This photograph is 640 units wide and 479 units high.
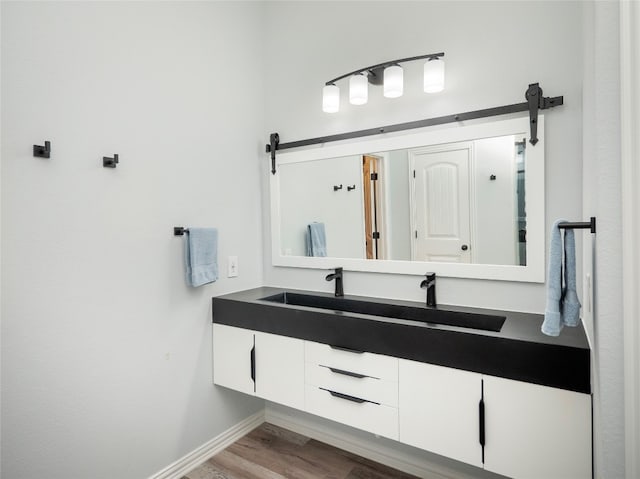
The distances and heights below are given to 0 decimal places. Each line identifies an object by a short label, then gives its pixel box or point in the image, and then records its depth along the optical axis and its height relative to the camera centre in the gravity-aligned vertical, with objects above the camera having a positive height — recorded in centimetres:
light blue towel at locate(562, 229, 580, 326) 104 -19
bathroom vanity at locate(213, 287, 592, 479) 125 -61
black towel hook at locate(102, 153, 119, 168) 163 +32
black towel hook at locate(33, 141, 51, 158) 141 +32
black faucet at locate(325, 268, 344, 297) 214 -30
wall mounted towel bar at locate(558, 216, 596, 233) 100 -1
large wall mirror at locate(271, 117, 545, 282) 168 +12
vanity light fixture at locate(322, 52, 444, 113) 176 +75
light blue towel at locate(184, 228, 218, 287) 193 -13
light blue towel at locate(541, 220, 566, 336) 102 -18
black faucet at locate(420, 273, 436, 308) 184 -31
